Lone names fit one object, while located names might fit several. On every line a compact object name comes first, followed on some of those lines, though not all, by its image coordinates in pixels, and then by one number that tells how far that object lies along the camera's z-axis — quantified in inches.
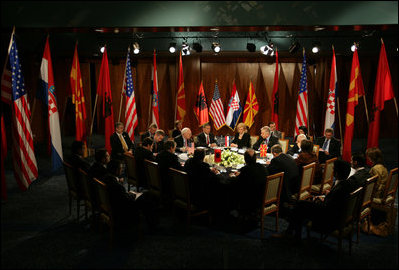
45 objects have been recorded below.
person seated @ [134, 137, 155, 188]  215.8
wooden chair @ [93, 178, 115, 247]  157.3
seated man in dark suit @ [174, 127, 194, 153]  248.1
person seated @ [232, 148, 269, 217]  172.7
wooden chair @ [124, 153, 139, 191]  220.1
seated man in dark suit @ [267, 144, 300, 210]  187.5
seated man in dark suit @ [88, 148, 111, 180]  174.6
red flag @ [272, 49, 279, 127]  369.1
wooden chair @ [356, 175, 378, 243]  161.3
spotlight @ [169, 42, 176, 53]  350.1
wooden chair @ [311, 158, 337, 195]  204.4
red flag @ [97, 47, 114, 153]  304.3
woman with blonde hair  274.2
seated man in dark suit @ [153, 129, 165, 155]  247.3
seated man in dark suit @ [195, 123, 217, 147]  266.7
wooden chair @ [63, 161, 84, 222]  186.2
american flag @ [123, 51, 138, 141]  314.5
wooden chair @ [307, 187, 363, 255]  149.3
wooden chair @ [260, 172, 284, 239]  171.5
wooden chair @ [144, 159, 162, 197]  194.8
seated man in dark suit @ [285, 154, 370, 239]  152.4
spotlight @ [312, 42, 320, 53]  327.3
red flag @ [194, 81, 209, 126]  399.2
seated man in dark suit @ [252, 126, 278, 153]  257.4
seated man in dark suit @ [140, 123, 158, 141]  272.8
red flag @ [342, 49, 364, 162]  302.0
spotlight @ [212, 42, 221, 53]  346.3
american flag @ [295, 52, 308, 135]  341.1
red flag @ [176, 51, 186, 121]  381.1
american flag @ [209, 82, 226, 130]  406.3
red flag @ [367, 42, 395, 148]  287.9
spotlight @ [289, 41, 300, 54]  333.6
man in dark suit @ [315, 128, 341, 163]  260.0
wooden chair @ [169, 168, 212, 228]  175.8
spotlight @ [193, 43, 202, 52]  354.3
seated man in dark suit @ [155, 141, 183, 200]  195.6
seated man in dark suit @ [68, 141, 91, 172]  191.0
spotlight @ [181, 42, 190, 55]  356.5
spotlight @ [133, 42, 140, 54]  353.1
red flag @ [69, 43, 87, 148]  296.7
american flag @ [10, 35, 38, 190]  208.4
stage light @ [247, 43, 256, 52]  350.0
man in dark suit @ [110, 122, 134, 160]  263.3
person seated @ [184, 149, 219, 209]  178.4
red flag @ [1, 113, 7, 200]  194.0
